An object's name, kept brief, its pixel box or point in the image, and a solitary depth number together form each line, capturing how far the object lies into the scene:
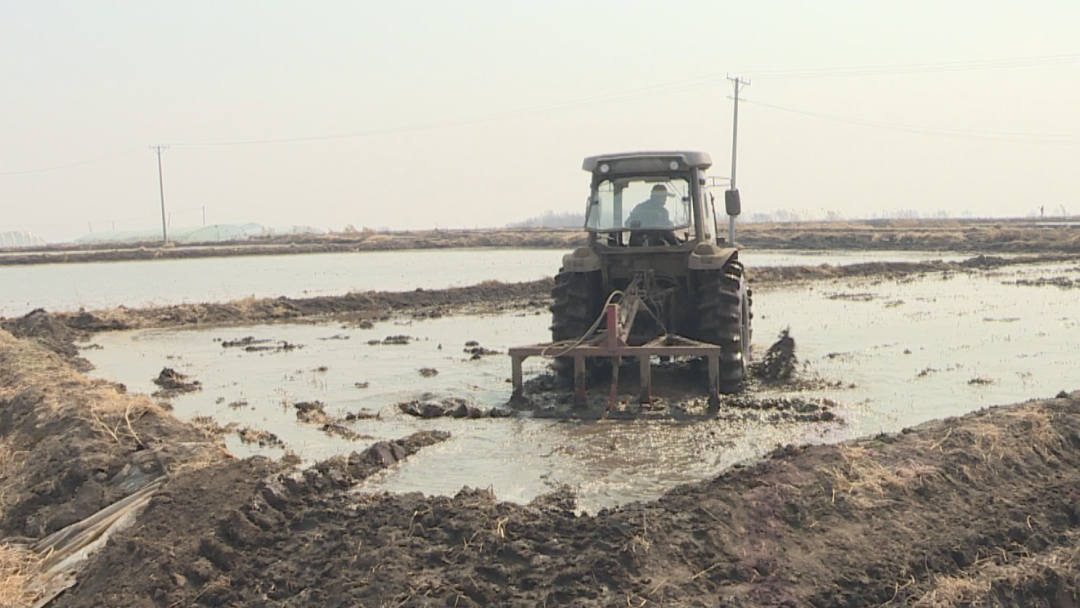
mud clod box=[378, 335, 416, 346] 16.56
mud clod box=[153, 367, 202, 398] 12.32
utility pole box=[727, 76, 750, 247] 47.38
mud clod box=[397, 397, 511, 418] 10.24
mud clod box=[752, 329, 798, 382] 11.88
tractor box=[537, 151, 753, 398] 11.21
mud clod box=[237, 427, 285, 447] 9.27
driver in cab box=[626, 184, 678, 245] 11.66
